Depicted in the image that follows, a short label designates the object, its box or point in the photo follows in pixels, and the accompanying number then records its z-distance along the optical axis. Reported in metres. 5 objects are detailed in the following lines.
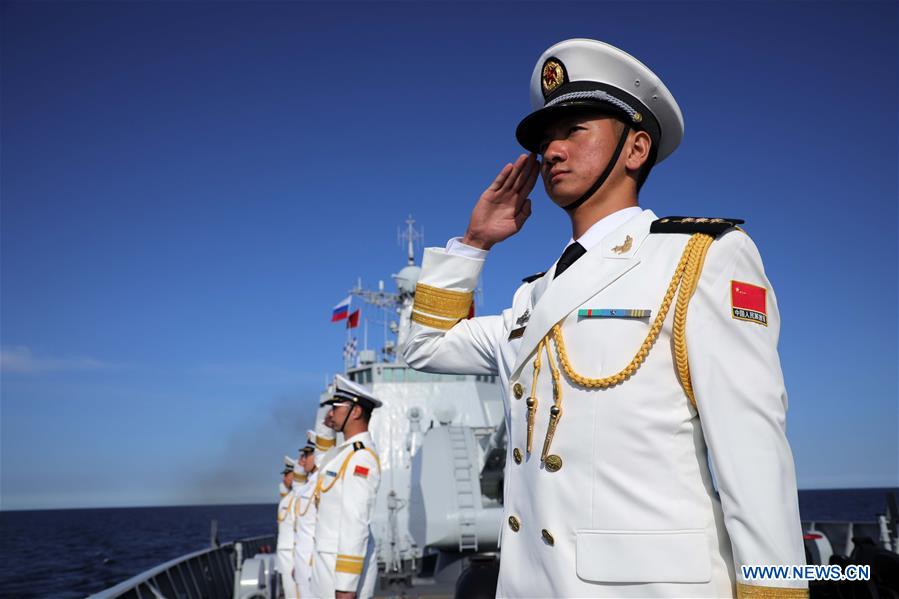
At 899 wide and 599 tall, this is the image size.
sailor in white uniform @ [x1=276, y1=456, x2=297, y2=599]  6.07
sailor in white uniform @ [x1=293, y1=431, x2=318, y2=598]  5.15
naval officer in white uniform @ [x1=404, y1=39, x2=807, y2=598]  1.21
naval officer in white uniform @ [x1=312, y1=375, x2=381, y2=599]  3.99
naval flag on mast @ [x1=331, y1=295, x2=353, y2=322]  16.91
